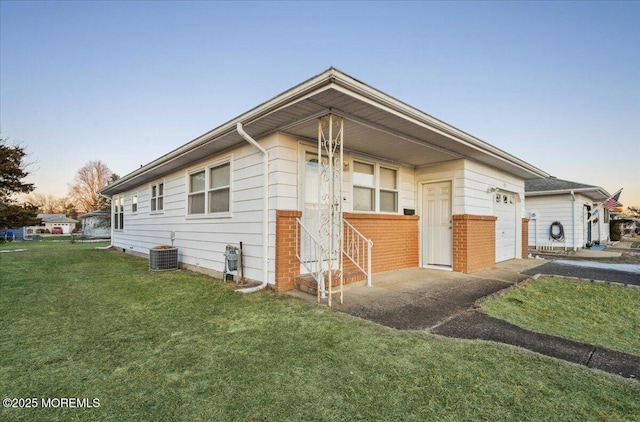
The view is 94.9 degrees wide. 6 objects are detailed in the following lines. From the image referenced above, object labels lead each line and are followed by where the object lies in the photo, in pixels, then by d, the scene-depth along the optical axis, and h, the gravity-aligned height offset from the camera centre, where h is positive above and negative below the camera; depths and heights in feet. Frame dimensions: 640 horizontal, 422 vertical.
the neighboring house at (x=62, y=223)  157.81 -2.68
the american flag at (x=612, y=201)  51.44 +2.89
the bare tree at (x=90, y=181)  146.92 +18.86
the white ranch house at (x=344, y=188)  14.99 +2.29
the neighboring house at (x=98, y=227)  102.34 -3.21
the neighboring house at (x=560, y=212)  45.32 +0.86
